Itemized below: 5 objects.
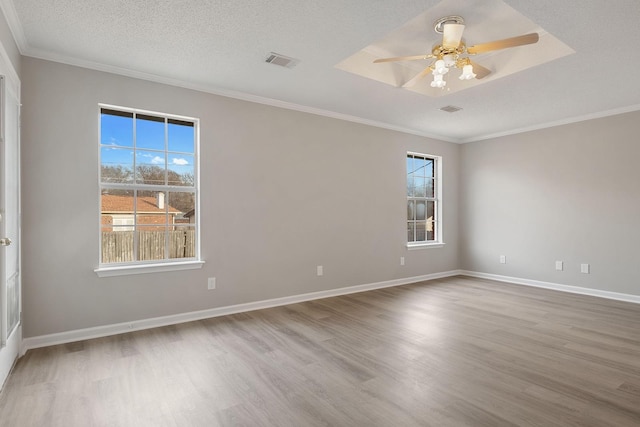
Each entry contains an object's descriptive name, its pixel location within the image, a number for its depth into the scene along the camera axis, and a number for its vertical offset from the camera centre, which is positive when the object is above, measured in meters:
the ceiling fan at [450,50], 2.62 +1.33
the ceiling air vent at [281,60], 2.95 +1.43
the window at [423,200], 5.77 +0.25
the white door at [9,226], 2.20 -0.05
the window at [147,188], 3.29 +0.31
